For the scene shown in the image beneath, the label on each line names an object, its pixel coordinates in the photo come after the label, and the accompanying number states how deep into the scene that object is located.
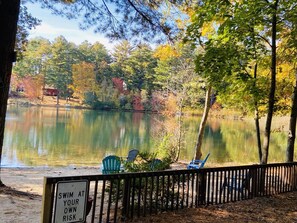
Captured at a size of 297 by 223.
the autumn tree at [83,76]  53.25
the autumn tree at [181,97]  13.82
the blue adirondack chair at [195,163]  8.62
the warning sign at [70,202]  2.79
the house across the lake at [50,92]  56.22
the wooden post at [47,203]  3.04
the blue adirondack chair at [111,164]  7.30
